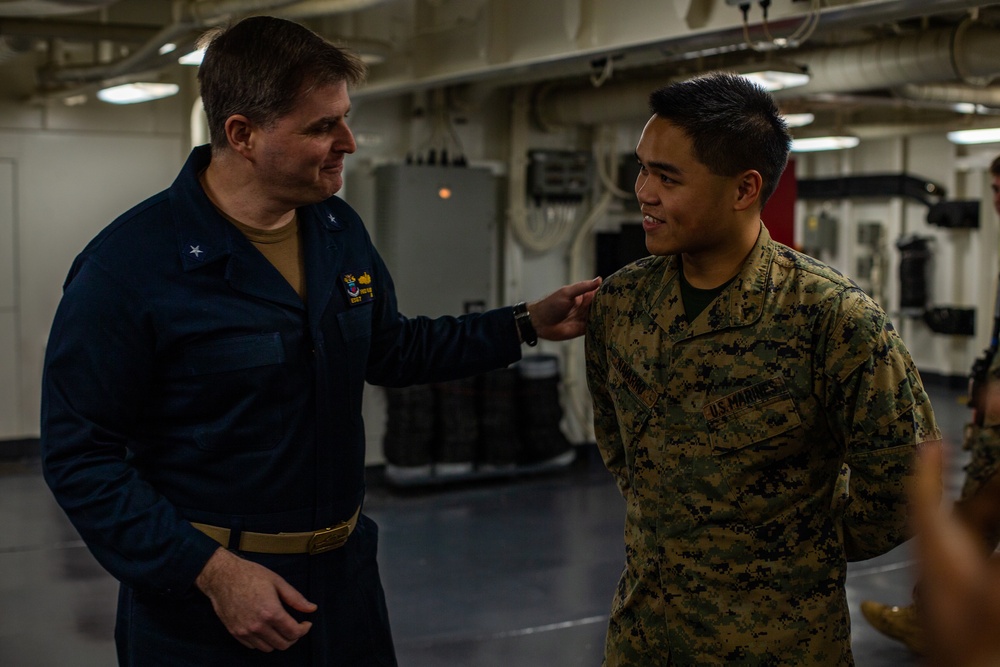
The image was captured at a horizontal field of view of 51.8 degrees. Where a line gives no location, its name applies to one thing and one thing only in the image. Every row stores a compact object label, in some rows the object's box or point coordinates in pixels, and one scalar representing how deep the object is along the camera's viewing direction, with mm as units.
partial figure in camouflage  3619
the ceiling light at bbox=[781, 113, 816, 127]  8078
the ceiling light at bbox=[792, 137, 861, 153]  10281
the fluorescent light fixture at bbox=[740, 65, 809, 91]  5367
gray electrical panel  6883
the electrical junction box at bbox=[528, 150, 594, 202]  7457
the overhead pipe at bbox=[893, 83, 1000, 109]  7496
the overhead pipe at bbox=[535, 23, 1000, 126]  5367
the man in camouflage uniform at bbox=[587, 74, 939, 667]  1758
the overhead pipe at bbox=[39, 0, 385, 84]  4523
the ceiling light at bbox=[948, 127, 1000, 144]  9594
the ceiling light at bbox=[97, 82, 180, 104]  6594
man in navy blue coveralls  1717
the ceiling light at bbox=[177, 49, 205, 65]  5454
